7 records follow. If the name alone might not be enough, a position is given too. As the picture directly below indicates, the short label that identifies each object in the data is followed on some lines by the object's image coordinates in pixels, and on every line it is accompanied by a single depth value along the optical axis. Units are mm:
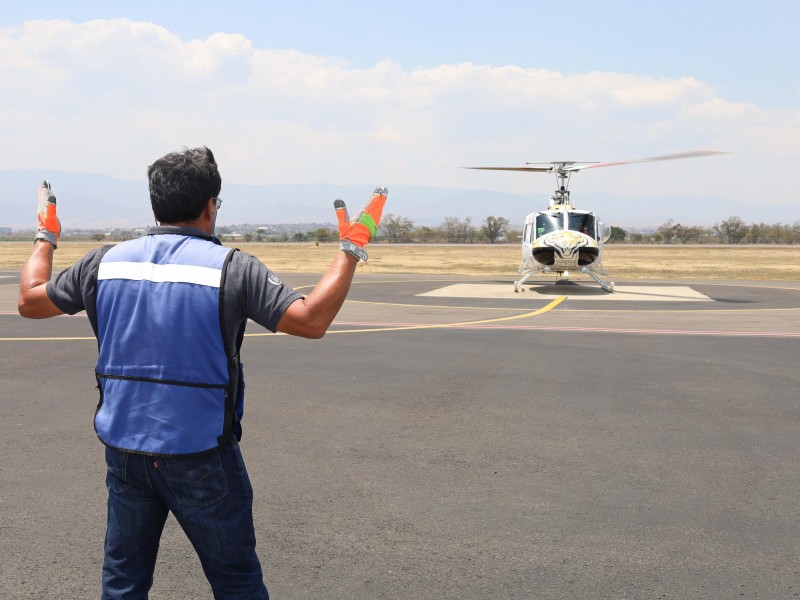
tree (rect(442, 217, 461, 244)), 117156
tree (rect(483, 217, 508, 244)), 114750
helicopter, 24359
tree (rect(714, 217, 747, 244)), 107150
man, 2791
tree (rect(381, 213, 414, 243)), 124688
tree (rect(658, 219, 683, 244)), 110062
